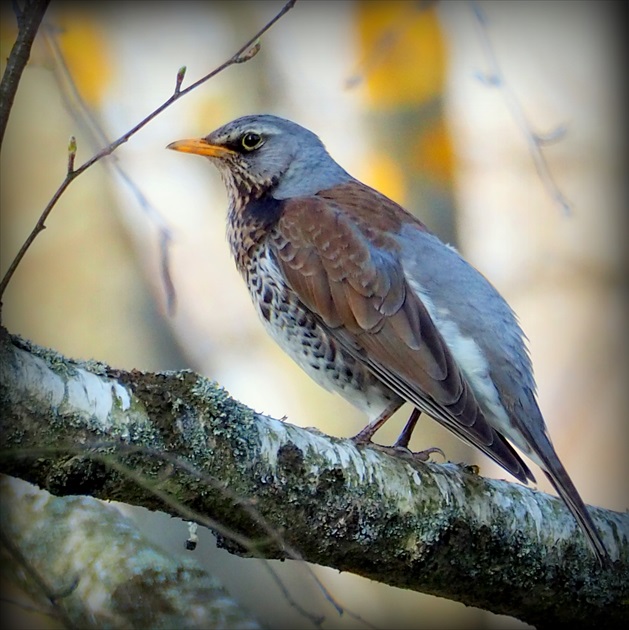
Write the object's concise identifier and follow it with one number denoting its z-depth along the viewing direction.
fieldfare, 6.26
